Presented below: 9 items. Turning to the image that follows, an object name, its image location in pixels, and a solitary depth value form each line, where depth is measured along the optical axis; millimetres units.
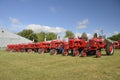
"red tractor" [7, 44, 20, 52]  19619
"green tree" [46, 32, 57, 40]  59163
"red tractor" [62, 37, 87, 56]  10030
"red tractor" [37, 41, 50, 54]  14630
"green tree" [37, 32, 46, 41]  55986
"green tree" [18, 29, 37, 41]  57979
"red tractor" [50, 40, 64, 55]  12565
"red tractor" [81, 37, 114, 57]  8925
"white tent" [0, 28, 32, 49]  28266
